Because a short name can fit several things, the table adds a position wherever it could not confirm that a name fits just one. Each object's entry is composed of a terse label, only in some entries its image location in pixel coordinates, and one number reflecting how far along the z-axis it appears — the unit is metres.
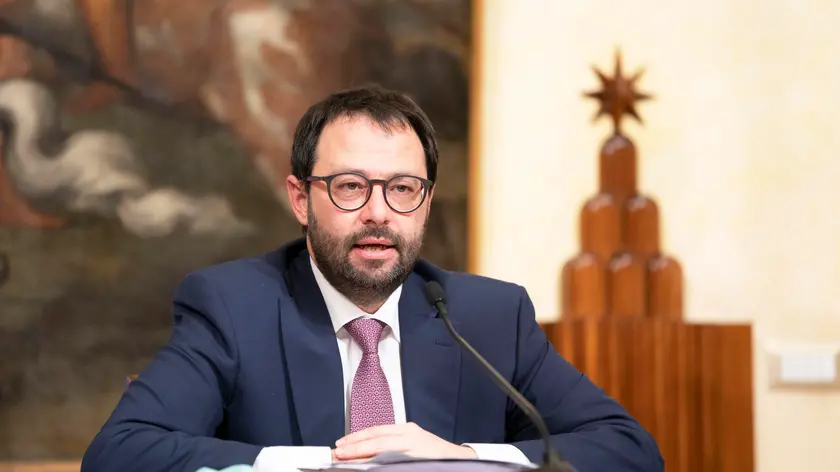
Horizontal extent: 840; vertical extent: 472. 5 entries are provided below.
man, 3.48
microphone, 2.33
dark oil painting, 5.61
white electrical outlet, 6.10
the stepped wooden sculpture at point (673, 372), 5.80
